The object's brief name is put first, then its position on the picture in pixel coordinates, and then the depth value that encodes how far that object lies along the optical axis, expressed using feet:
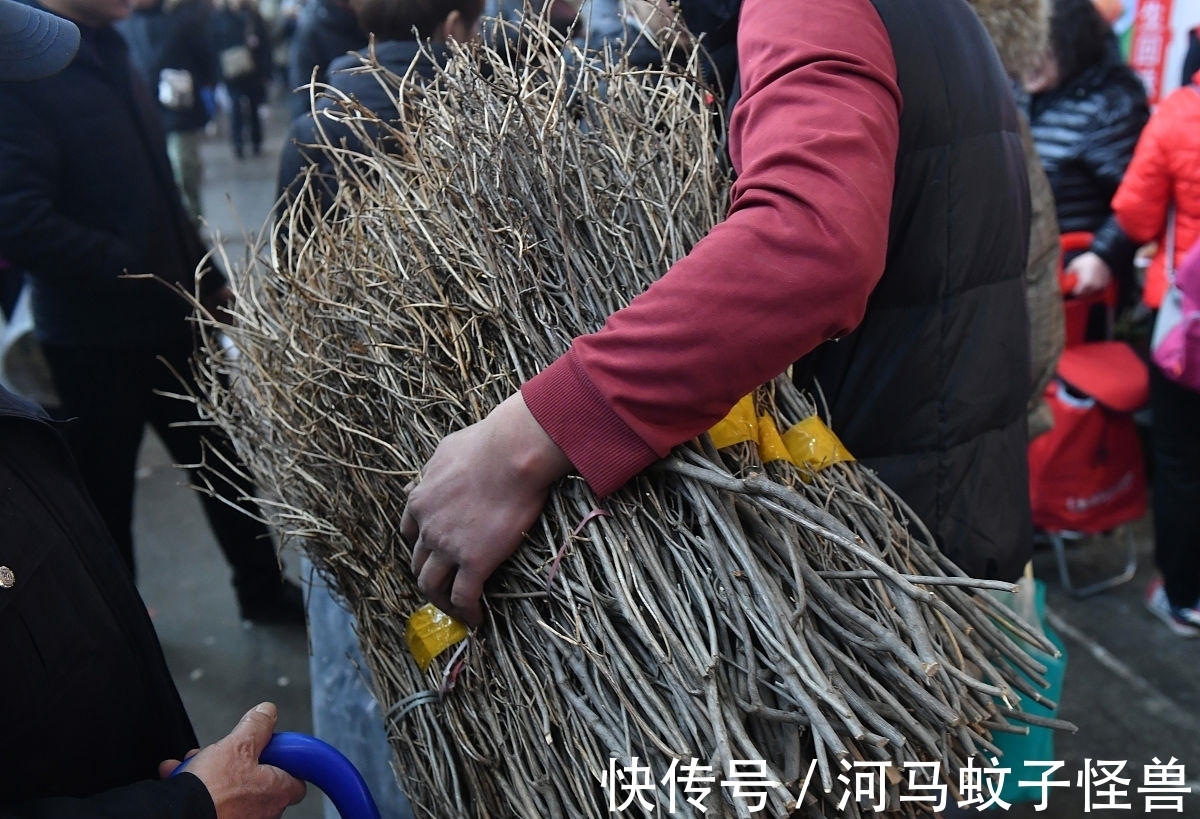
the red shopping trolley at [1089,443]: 11.23
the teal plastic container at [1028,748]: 5.88
